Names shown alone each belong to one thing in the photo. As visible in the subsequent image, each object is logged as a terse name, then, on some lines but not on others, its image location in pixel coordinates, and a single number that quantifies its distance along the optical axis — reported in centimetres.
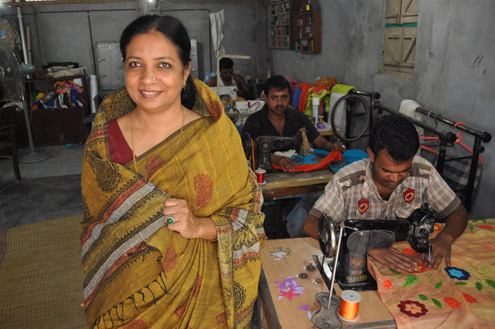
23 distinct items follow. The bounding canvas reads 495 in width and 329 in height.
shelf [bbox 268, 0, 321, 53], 613
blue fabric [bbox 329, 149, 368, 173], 297
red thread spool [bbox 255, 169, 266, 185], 277
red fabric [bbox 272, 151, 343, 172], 298
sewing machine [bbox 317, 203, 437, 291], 156
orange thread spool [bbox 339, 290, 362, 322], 134
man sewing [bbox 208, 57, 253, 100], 654
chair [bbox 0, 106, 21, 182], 523
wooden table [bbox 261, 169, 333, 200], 282
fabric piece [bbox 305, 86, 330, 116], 529
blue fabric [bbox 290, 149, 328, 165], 309
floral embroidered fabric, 138
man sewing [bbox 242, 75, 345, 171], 363
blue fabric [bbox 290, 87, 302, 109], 610
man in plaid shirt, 181
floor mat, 264
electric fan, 512
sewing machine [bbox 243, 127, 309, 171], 300
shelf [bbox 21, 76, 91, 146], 727
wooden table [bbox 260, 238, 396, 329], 136
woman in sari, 139
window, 403
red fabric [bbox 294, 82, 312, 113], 588
